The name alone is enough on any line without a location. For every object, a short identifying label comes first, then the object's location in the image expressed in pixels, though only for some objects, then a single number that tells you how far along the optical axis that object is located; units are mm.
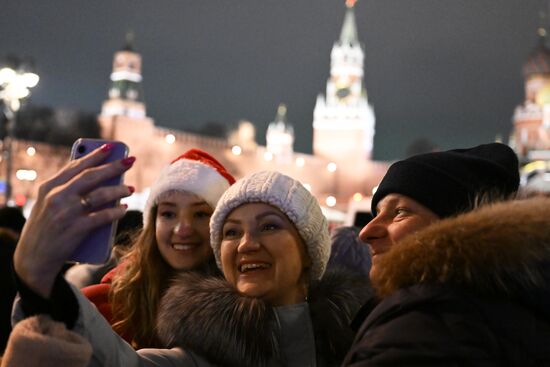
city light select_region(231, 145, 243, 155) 37125
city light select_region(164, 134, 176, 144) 34625
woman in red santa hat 1964
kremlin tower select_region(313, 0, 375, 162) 49281
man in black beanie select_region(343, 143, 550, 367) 853
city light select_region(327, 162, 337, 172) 44375
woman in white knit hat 1432
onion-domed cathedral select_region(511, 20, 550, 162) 48156
